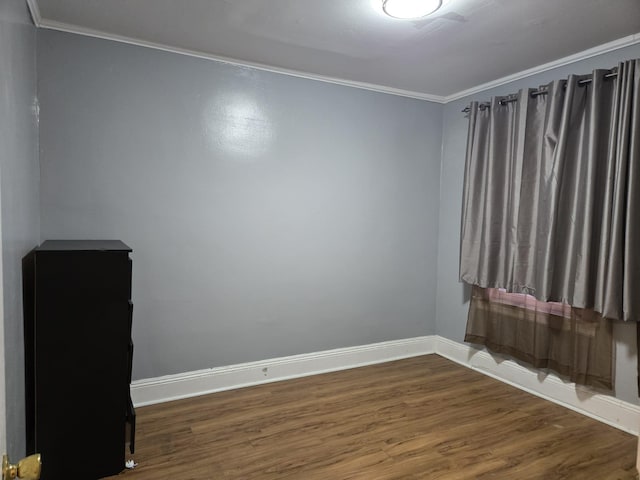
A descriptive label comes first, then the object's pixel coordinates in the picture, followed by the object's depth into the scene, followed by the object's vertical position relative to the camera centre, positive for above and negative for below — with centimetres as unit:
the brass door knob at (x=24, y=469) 79 -53
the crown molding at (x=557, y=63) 255 +117
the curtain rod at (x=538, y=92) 258 +96
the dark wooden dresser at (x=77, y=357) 195 -74
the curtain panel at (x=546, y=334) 271 -83
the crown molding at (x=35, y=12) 220 +111
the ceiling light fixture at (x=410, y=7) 208 +111
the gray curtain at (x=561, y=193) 247 +22
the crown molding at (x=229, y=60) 250 +114
